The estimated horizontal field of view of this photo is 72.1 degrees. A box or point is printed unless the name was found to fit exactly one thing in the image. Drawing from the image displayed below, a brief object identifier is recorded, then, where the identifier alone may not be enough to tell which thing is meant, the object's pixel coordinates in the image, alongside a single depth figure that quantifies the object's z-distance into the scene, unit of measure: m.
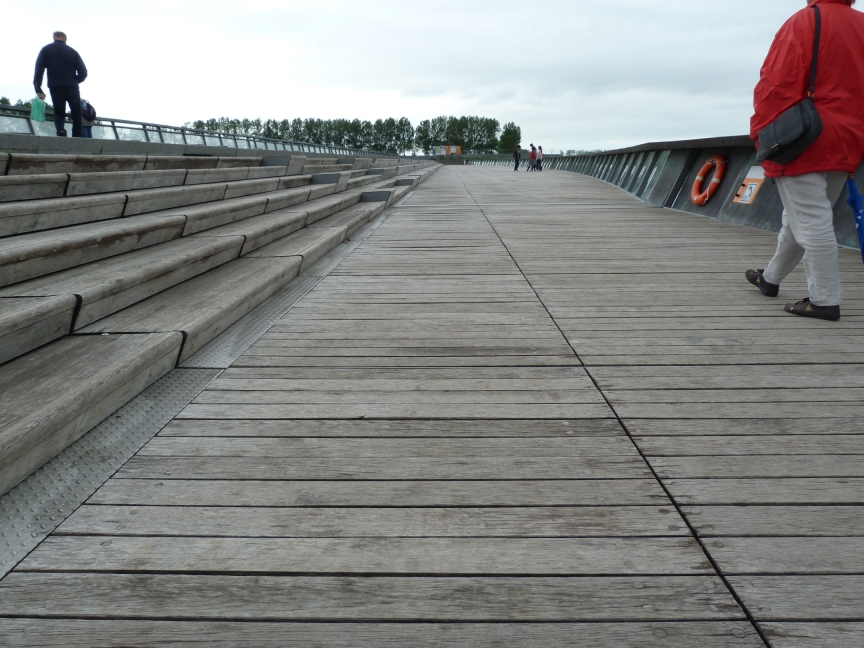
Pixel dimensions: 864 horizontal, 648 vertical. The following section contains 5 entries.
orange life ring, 7.64
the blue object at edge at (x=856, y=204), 3.41
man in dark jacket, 7.08
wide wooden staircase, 1.87
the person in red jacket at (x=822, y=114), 3.07
